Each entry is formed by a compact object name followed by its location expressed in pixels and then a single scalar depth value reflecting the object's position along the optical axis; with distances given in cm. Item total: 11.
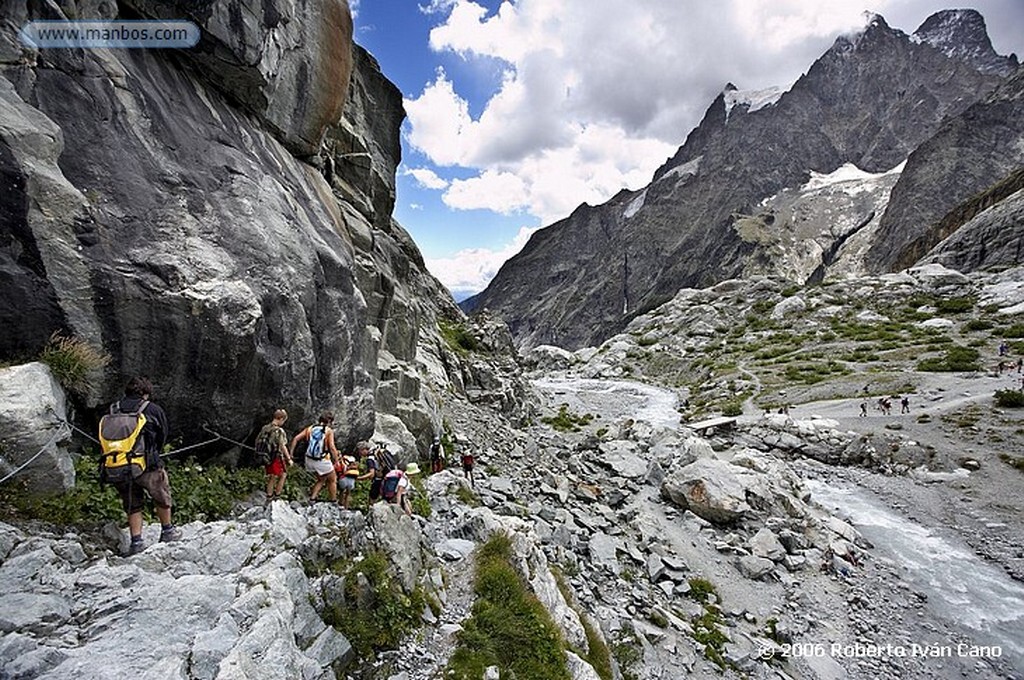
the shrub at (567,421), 4166
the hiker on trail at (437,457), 1794
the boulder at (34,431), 594
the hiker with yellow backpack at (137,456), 623
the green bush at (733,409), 4408
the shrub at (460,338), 4246
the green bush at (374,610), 738
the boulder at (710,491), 2030
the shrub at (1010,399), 3150
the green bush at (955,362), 4522
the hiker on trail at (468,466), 1834
